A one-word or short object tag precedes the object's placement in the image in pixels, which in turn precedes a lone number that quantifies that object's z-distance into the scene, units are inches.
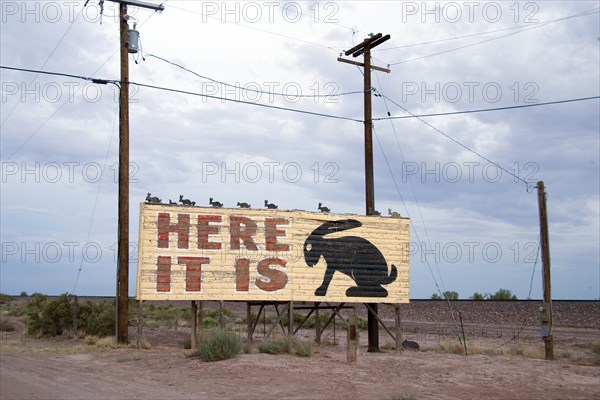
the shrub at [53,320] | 1103.6
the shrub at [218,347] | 699.4
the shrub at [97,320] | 1043.5
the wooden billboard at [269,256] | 828.0
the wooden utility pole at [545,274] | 809.5
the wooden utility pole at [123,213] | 859.4
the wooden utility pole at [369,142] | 949.8
